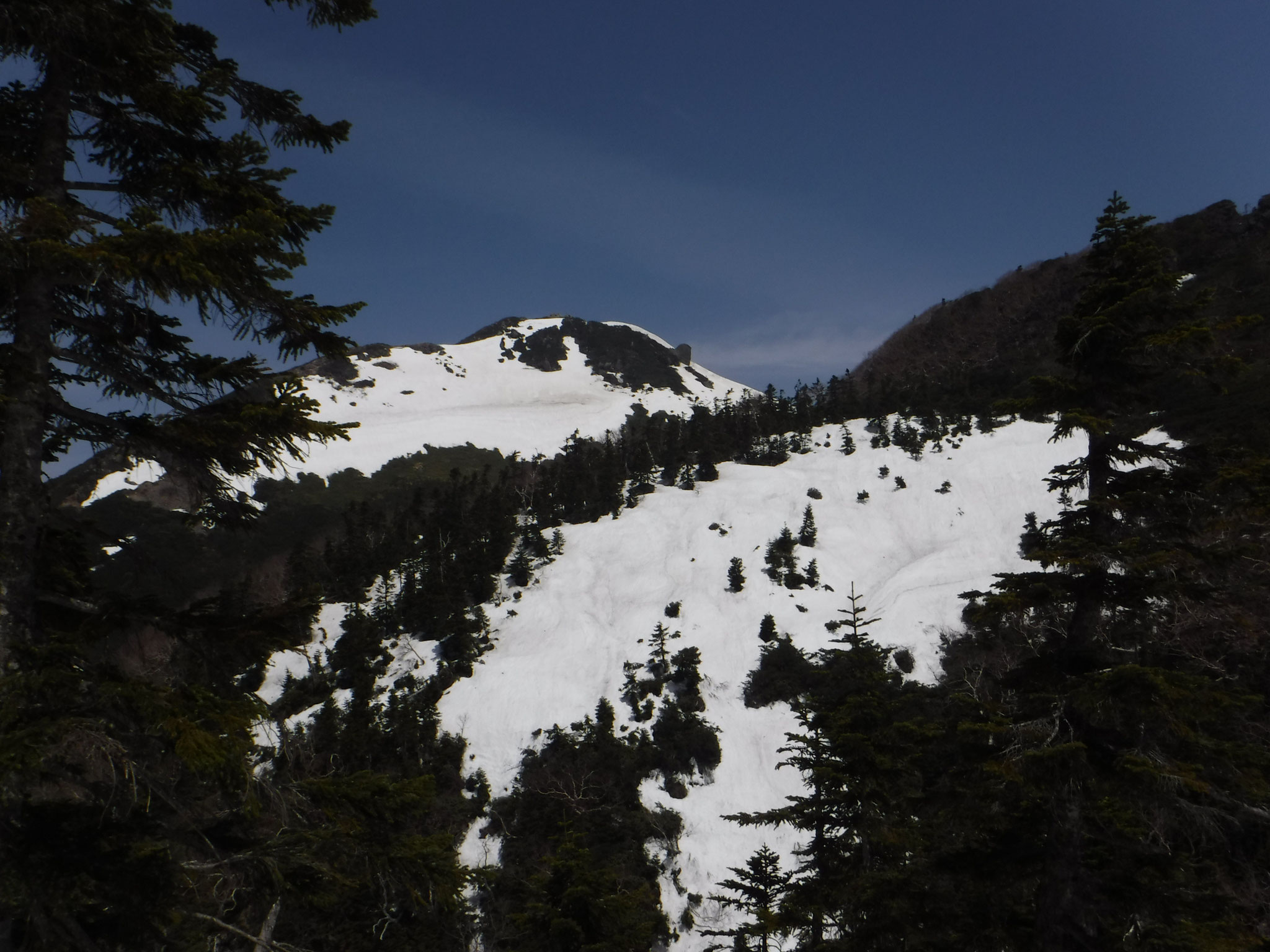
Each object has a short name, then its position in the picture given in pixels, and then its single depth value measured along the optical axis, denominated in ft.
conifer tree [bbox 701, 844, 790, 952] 42.91
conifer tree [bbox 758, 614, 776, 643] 147.84
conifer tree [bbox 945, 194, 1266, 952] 21.90
